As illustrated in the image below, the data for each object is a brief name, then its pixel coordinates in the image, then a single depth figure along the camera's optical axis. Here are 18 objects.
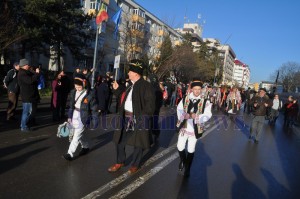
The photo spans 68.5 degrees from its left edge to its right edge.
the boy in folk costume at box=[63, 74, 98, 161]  4.15
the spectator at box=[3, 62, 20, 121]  6.63
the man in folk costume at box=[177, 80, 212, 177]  3.79
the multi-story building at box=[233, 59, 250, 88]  117.62
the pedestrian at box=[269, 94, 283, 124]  12.69
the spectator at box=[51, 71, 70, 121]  7.30
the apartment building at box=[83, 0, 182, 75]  23.36
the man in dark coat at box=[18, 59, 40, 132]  5.76
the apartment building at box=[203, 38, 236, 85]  86.40
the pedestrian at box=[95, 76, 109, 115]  8.97
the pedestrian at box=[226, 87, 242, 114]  13.04
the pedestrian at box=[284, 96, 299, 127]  12.04
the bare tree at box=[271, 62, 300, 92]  53.91
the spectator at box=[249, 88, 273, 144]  7.19
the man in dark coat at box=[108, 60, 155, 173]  3.75
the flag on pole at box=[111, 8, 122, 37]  17.13
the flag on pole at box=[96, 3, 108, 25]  14.04
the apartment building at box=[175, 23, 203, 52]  64.81
